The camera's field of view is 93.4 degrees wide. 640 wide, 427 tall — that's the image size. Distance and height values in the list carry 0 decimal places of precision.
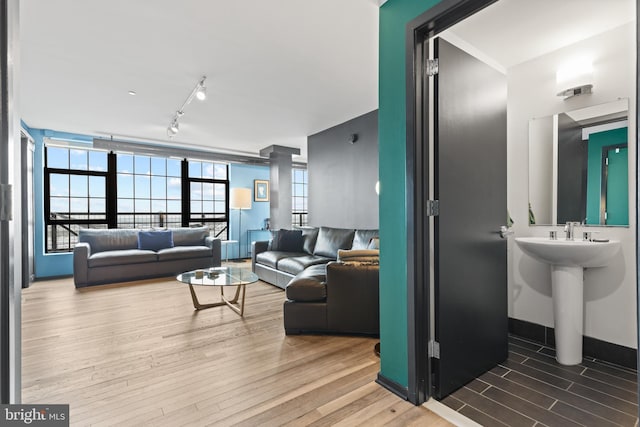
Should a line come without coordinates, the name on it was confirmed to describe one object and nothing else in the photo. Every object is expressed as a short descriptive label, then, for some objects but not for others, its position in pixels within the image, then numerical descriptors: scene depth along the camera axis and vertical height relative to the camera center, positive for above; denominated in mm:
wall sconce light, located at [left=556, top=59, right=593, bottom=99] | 2305 +1053
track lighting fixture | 3244 +1417
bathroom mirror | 2203 +366
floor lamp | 6605 +354
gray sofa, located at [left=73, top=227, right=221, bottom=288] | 4552 -663
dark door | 1811 -33
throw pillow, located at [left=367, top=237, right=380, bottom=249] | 3521 -355
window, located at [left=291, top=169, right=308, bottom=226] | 8461 +479
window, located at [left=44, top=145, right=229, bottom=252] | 5430 +453
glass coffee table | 3207 -715
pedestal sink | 2084 -580
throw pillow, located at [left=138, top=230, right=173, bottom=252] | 5336 -464
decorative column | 6457 +603
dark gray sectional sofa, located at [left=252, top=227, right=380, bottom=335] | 2682 -766
